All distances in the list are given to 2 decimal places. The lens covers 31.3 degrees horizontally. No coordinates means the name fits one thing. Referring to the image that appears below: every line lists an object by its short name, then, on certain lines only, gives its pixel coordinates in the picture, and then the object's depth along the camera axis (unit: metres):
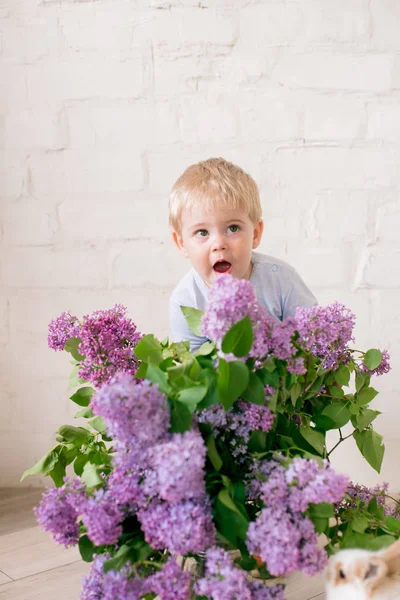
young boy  1.10
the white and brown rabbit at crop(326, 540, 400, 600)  0.61
